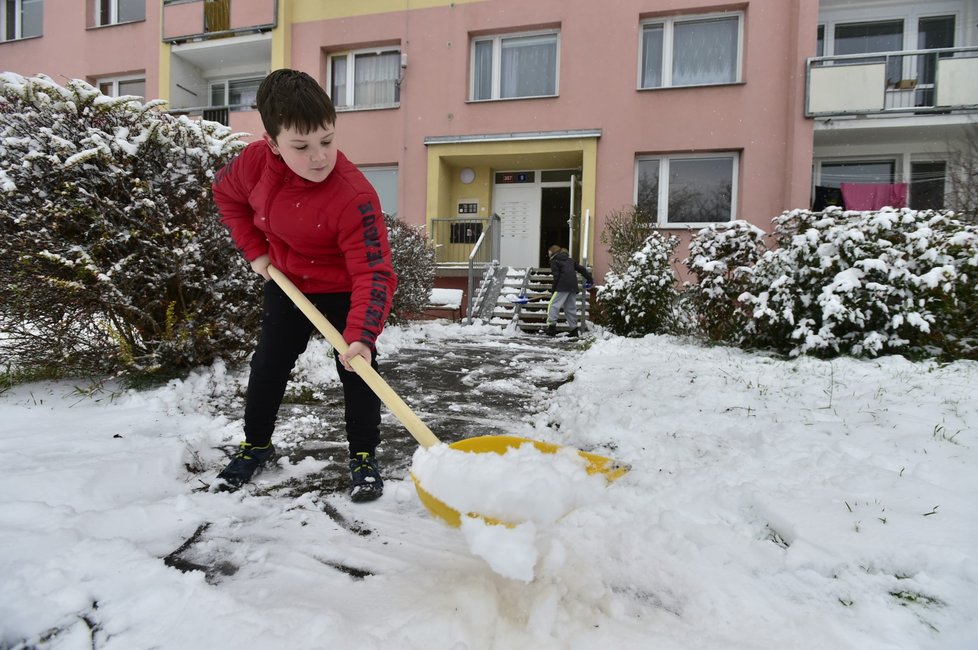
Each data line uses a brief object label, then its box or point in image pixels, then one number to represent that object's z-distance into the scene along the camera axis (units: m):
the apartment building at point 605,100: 9.24
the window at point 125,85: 13.26
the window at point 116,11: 13.19
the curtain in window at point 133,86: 13.26
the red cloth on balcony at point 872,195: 9.89
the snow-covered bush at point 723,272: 5.40
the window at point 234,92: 13.27
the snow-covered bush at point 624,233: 9.05
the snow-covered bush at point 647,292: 7.30
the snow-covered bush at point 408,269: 6.82
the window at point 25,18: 13.82
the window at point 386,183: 11.47
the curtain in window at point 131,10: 13.07
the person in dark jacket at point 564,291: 8.25
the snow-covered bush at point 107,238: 2.93
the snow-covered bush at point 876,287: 4.14
